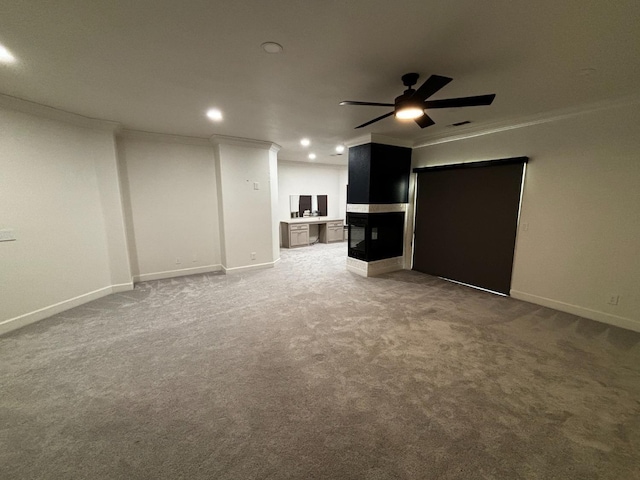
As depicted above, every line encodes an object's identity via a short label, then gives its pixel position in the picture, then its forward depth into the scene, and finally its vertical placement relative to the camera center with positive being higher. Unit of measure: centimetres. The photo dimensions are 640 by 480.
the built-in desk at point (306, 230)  761 -85
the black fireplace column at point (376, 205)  483 -3
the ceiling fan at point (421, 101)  201 +90
